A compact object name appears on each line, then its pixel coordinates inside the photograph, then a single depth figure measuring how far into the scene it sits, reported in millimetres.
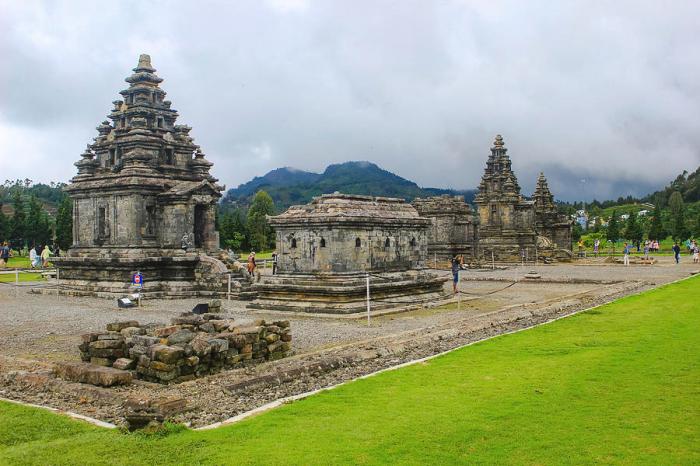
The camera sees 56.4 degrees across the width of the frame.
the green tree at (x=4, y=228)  65625
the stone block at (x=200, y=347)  9766
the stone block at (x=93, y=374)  9172
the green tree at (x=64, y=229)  60375
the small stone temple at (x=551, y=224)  58438
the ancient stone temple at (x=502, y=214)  49938
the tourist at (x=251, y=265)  27781
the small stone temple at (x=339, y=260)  19625
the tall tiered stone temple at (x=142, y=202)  26734
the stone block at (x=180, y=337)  10027
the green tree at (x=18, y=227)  68062
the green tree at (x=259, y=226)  67688
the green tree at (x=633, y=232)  73375
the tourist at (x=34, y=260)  44688
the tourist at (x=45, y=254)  42584
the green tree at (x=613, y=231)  76250
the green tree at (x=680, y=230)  72250
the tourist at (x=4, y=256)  45781
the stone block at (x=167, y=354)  9367
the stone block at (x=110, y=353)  10211
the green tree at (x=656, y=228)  72625
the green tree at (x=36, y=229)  69062
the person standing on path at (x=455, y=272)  22828
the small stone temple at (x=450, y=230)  44438
